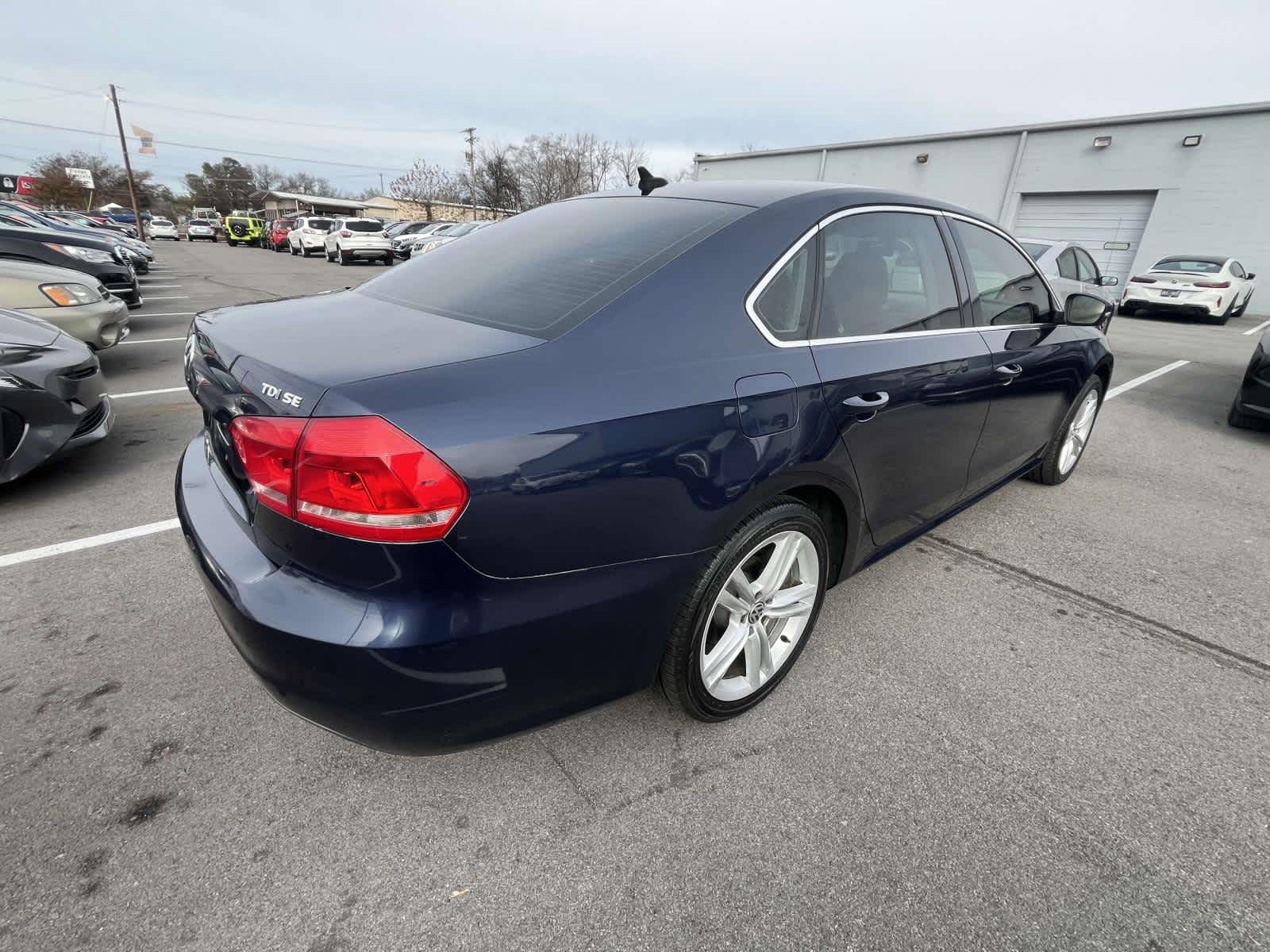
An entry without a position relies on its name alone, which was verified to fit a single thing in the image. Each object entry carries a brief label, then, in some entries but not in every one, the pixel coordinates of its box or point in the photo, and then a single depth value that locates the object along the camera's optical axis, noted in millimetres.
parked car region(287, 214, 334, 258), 27094
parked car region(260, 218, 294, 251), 31484
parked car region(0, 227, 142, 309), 7027
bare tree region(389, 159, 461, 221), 57969
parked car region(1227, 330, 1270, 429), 5254
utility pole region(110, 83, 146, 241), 43497
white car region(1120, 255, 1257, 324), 13539
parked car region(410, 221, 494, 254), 20233
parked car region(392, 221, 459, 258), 22859
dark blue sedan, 1360
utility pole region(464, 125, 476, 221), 46375
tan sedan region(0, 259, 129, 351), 5355
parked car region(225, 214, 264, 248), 37875
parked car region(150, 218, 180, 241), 48906
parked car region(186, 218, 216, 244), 49281
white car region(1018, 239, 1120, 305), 7695
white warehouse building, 16984
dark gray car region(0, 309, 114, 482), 3271
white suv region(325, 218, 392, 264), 22531
